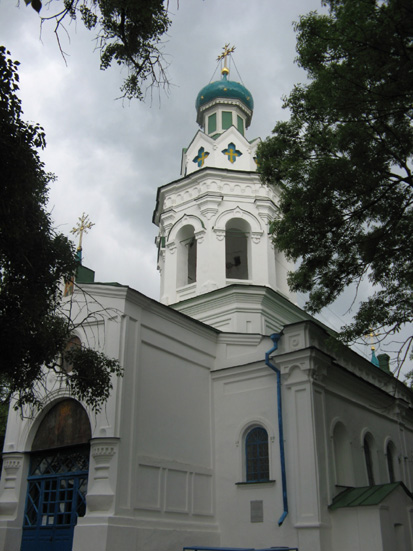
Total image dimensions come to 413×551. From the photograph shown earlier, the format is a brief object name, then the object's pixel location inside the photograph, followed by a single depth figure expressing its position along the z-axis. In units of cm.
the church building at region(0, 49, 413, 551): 1173
